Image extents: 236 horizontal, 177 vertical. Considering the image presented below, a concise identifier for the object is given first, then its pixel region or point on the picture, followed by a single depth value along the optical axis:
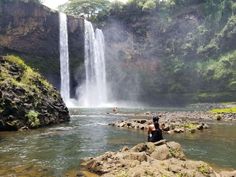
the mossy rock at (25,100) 20.35
